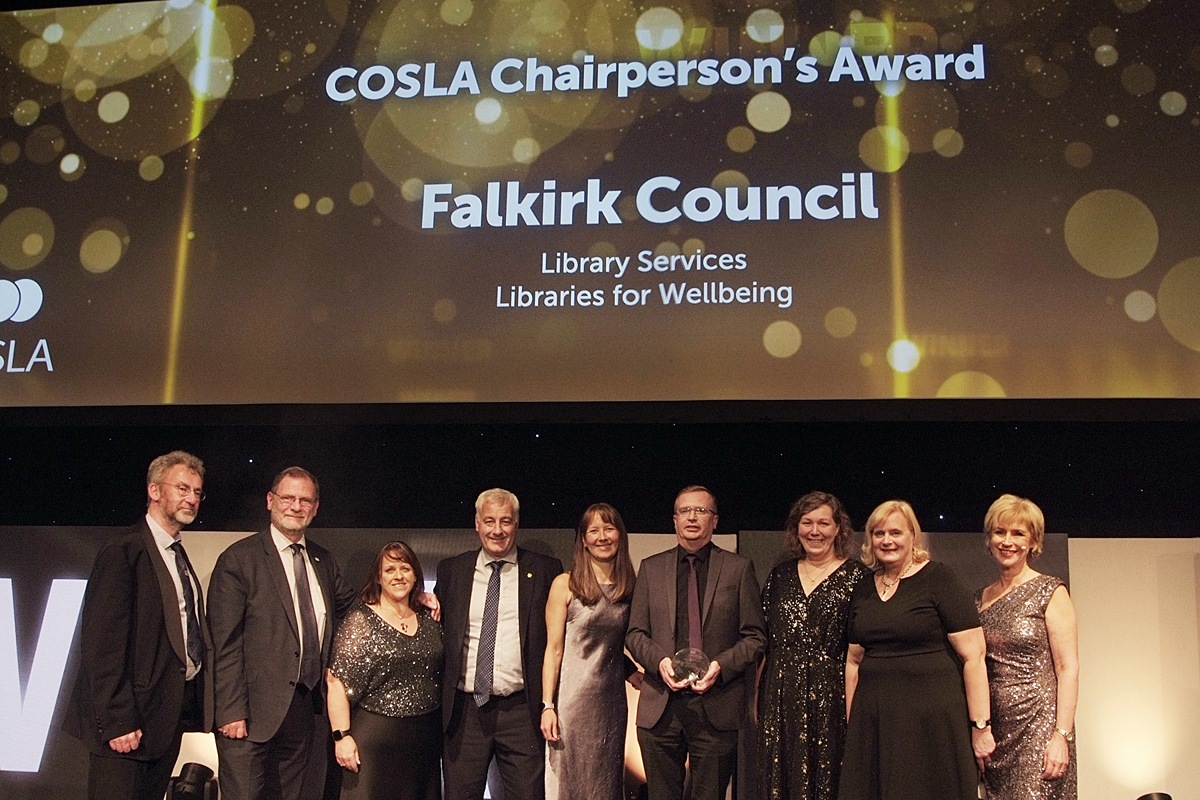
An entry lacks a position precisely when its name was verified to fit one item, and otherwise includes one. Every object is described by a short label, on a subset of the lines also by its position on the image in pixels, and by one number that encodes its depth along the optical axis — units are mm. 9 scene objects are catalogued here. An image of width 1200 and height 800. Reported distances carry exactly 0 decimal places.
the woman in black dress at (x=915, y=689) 3184
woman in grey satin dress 3531
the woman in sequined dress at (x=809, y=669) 3342
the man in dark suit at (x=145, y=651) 3230
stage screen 3992
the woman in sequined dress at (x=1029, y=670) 3258
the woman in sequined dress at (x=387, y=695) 3393
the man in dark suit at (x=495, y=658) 3580
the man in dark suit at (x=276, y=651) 3449
